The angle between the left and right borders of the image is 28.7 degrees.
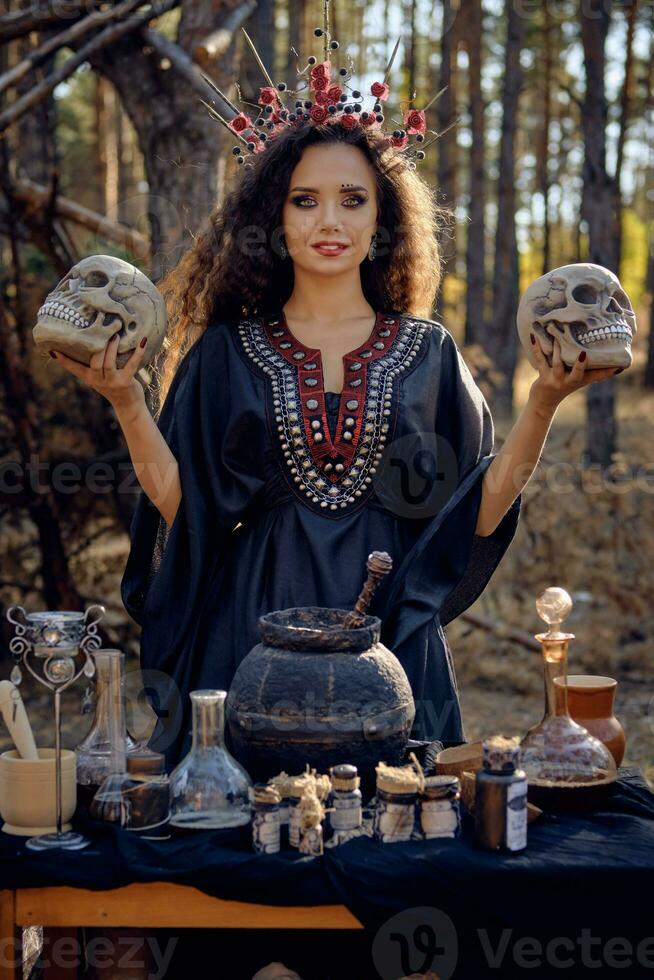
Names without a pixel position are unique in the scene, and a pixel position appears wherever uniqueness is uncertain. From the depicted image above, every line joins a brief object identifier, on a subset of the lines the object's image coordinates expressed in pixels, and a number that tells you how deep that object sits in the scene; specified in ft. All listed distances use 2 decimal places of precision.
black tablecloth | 6.89
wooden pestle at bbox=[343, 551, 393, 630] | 8.21
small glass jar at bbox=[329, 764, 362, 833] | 7.22
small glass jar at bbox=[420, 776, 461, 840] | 7.30
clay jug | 8.61
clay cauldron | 7.51
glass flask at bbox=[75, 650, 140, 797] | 7.82
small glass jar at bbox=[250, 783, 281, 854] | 7.13
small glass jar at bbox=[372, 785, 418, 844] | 7.22
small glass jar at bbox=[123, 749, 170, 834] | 7.38
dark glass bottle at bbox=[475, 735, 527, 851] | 7.06
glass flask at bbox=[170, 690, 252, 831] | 7.44
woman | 9.76
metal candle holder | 7.30
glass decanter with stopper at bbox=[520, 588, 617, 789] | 7.88
